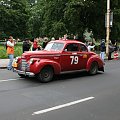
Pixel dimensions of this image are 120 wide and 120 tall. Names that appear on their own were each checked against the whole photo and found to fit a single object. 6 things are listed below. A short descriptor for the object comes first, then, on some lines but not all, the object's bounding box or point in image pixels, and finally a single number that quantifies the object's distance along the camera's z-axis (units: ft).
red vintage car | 42.19
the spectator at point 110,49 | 88.75
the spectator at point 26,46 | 65.57
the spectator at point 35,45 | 65.72
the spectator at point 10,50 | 56.49
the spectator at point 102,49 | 79.40
